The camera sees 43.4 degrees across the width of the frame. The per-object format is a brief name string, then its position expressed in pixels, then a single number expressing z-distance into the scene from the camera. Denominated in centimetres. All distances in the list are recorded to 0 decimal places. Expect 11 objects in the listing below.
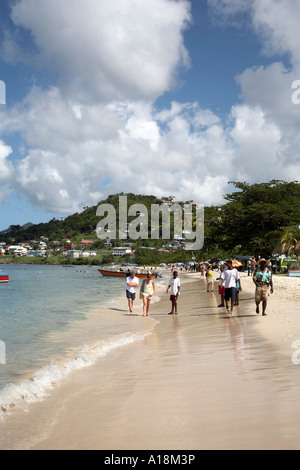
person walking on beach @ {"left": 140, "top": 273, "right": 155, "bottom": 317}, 1405
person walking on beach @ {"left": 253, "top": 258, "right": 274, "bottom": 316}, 1177
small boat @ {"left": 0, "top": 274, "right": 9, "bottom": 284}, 4316
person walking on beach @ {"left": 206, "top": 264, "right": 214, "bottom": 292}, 2466
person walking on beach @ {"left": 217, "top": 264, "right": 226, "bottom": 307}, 1570
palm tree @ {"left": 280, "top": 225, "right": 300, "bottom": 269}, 3712
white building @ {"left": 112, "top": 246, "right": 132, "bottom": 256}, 14764
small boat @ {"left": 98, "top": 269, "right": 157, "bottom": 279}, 5722
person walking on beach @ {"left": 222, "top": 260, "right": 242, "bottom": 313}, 1321
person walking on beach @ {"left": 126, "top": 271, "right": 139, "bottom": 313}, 1484
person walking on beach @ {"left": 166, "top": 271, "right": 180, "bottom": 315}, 1386
